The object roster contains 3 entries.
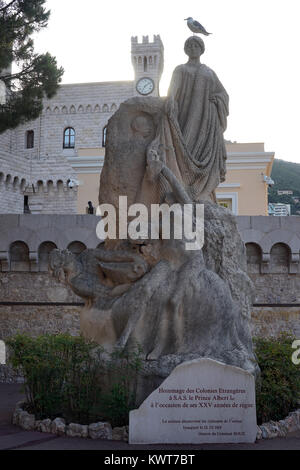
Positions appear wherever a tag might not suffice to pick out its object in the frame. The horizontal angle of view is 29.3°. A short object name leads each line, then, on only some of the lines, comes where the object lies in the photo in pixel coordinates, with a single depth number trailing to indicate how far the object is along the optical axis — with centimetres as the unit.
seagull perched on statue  757
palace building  4544
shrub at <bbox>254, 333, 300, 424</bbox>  570
